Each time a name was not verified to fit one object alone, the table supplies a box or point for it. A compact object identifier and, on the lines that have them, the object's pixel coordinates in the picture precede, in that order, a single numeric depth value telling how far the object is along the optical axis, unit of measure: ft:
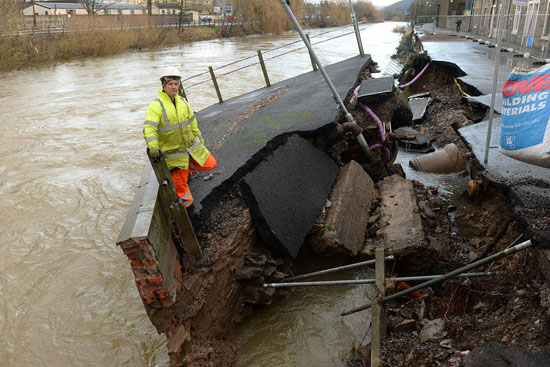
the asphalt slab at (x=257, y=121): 18.25
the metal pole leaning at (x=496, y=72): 16.48
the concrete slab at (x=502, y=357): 9.14
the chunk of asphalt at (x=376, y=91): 27.96
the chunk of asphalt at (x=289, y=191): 16.28
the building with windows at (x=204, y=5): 297.63
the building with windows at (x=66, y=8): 211.20
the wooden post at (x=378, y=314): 11.34
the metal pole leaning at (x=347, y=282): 13.35
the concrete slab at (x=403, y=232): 17.01
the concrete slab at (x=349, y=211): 17.22
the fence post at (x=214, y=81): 36.83
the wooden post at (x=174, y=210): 12.87
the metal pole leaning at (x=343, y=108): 21.10
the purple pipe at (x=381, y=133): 26.00
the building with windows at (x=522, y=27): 42.14
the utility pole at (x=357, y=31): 37.35
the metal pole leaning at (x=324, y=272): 14.22
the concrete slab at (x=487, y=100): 27.19
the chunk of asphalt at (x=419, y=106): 40.18
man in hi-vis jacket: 14.78
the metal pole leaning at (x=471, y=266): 11.57
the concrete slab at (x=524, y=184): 13.38
